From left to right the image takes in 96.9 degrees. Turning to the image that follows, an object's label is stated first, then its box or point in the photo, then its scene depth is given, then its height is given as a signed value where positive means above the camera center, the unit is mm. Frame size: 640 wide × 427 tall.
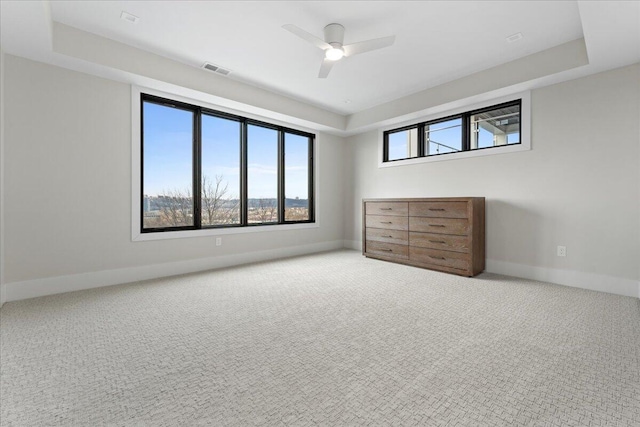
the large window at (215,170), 3715 +640
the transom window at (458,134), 3805 +1201
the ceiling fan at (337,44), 2582 +1594
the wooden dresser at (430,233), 3619 -301
